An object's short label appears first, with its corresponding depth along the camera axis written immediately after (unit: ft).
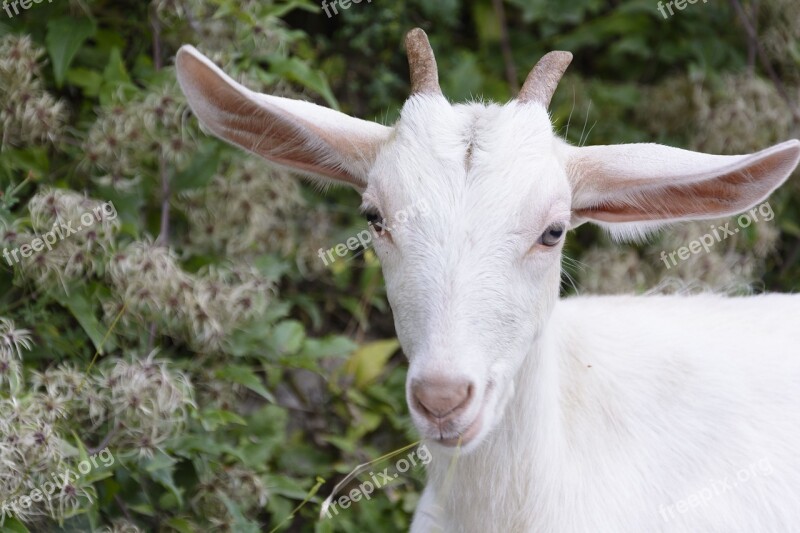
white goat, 18.83
